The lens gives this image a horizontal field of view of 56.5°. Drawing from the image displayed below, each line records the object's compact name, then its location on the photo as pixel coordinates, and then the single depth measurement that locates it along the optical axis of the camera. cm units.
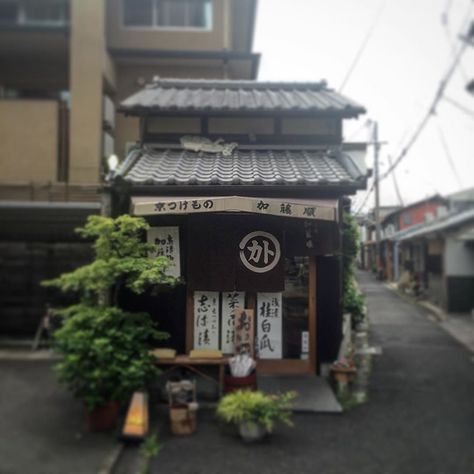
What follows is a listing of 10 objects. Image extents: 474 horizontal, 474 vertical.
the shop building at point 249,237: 873
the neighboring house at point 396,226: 2150
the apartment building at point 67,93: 1245
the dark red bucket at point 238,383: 768
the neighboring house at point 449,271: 1839
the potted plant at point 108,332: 680
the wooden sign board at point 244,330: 885
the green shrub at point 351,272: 1274
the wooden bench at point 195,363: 803
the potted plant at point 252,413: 649
